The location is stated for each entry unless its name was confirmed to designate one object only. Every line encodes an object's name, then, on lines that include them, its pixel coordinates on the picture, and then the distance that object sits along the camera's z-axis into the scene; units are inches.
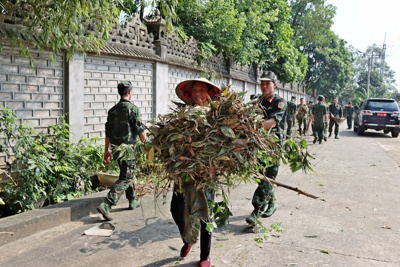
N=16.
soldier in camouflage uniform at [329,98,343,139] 664.5
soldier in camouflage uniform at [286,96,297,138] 589.3
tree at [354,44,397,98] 2817.4
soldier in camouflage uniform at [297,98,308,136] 681.6
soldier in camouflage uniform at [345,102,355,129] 929.2
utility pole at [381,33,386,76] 2557.1
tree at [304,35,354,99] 1553.9
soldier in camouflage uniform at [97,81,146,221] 197.2
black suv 695.1
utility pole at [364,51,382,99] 2046.3
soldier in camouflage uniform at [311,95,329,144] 550.3
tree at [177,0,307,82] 482.0
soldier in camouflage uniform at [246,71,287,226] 180.2
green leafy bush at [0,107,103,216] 189.3
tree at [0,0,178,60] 189.6
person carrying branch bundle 129.0
